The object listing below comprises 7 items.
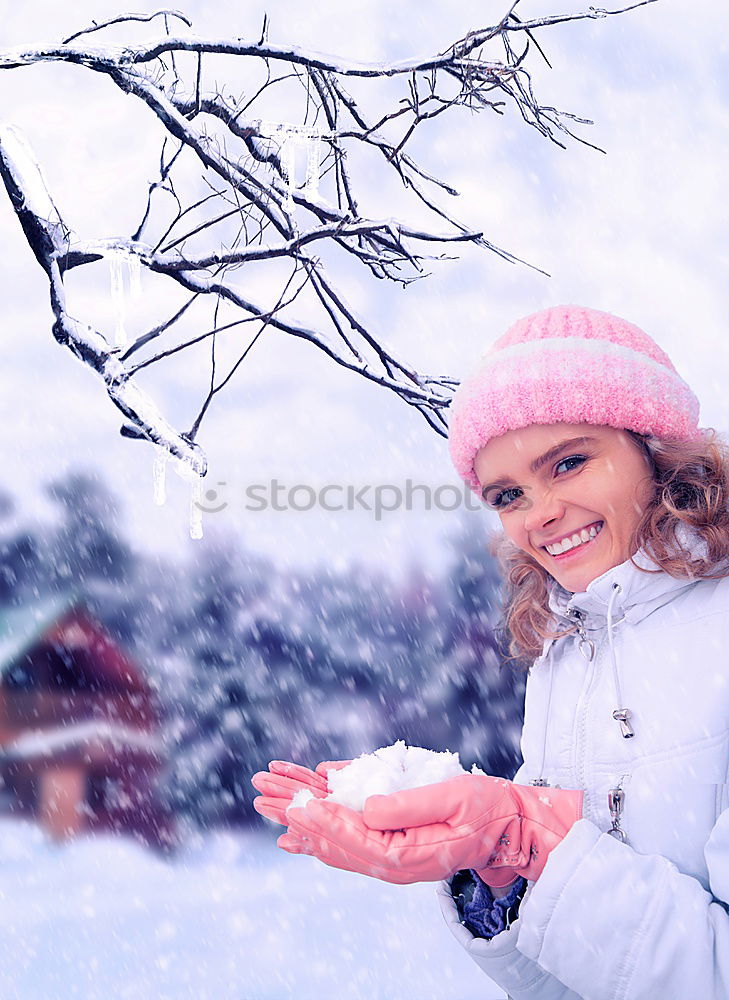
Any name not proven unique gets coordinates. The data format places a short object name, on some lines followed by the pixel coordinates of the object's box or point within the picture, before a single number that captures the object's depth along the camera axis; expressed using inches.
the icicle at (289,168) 65.7
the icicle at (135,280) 63.0
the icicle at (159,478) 64.3
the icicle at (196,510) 66.1
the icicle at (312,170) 65.9
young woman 29.4
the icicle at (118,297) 62.7
